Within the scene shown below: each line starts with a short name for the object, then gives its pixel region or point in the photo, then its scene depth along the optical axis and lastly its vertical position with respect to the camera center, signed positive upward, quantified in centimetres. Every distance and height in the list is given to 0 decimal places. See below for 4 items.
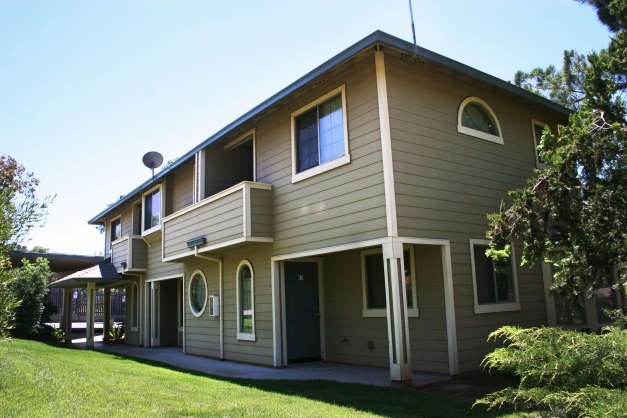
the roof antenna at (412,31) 845 +419
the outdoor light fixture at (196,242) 1219 +137
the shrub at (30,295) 1898 +42
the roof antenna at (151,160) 1661 +446
